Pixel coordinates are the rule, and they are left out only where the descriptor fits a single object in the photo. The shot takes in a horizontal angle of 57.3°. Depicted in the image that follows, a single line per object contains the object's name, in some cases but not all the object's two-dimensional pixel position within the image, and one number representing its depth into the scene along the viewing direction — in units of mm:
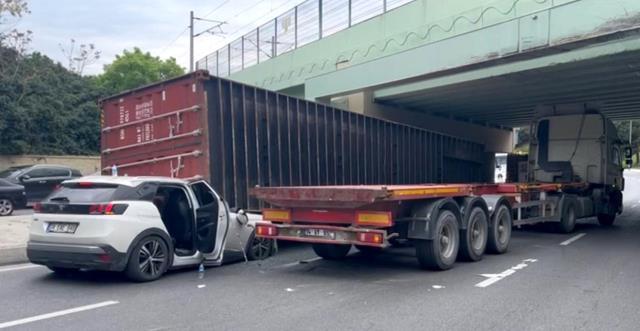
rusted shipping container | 10172
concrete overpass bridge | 12898
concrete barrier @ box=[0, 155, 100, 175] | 28094
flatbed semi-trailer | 8039
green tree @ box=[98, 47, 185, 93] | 45594
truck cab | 16141
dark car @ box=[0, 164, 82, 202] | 18578
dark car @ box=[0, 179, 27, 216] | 16422
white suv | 7211
